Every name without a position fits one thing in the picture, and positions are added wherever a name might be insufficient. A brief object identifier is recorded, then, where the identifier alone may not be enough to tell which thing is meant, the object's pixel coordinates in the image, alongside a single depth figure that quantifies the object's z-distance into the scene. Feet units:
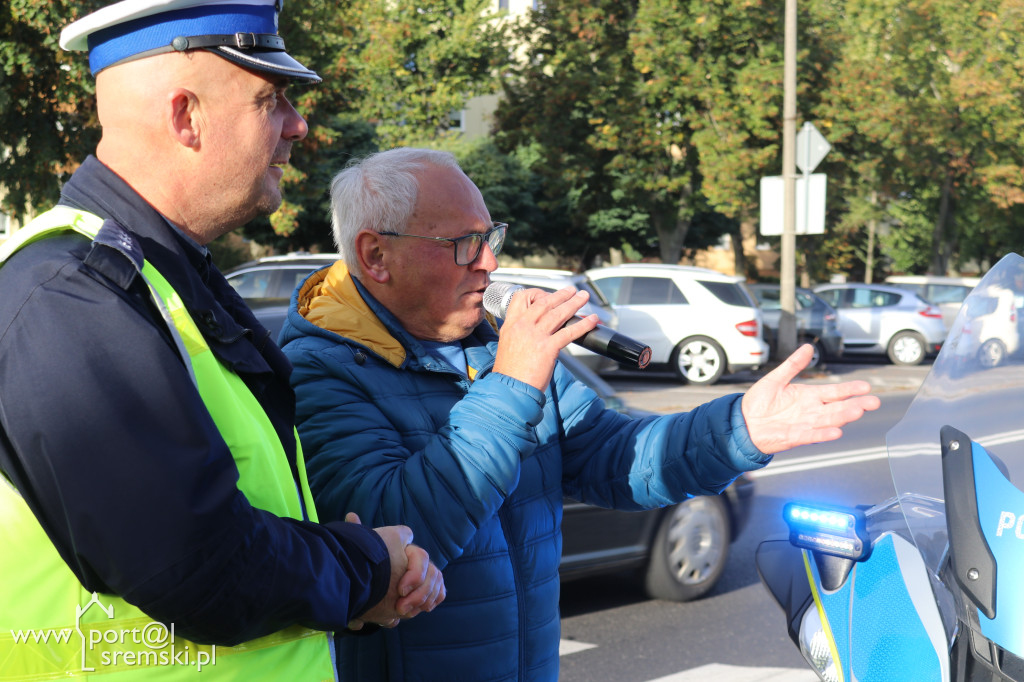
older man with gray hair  6.18
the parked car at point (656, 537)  17.80
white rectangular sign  55.21
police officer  4.16
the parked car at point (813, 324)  63.26
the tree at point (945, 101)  90.84
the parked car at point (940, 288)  73.82
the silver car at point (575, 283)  41.50
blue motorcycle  6.05
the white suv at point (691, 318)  54.03
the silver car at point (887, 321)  66.54
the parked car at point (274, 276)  45.29
